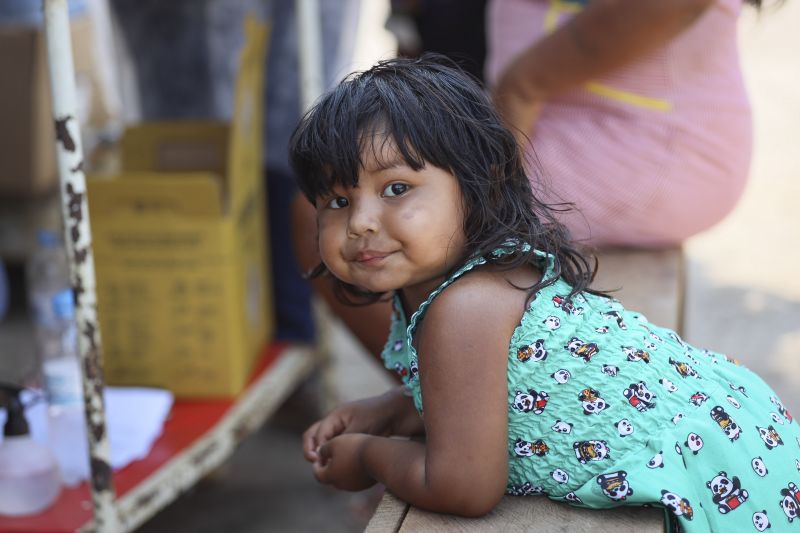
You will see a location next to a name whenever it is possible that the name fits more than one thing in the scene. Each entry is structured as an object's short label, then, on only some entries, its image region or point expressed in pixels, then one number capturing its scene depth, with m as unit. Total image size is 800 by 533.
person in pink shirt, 1.76
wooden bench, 1.37
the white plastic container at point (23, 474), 1.76
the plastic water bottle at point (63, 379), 1.87
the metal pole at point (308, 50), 2.21
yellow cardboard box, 2.03
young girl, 1.36
